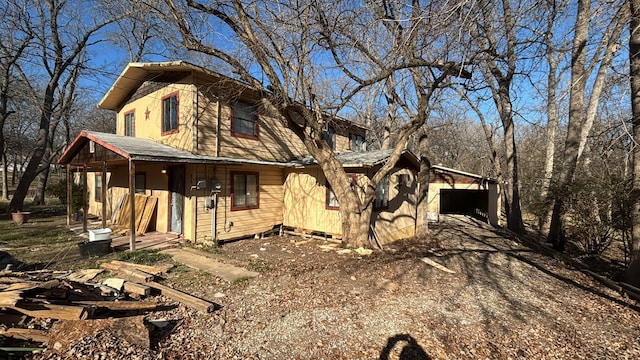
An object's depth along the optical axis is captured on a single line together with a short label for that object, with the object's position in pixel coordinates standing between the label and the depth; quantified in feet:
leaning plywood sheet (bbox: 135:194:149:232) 33.53
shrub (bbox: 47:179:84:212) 42.93
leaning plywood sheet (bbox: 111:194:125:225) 37.44
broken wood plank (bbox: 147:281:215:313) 15.16
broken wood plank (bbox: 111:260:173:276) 20.08
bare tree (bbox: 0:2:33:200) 42.29
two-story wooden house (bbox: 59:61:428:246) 29.91
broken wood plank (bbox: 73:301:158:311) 13.20
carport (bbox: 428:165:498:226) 52.90
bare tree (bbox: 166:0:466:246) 24.53
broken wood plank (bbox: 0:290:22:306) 11.56
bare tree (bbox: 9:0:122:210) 49.01
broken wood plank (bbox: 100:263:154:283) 18.26
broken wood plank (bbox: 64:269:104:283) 18.13
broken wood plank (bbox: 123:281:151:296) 16.35
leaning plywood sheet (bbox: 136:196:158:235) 32.71
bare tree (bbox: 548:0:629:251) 29.12
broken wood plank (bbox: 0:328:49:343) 10.62
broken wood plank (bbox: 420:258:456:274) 23.18
